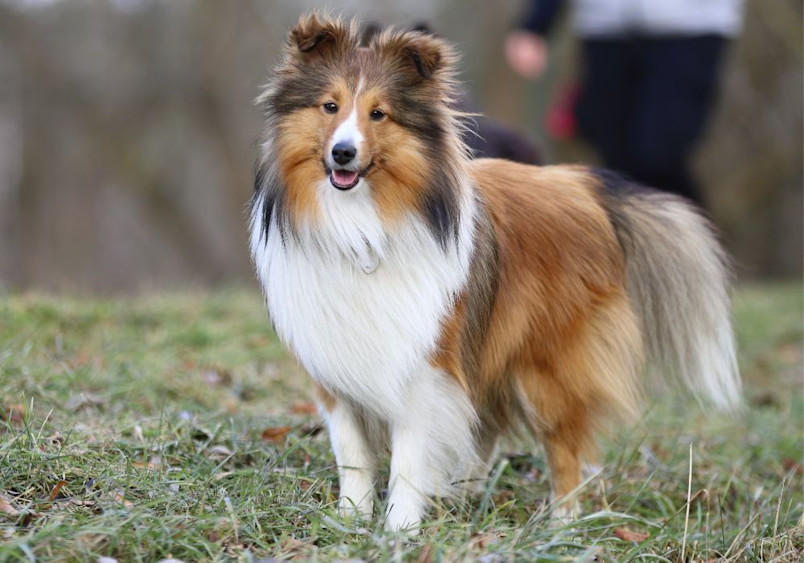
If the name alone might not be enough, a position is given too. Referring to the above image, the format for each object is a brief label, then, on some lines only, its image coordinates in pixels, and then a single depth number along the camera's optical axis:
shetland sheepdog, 6.91
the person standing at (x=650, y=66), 13.70
